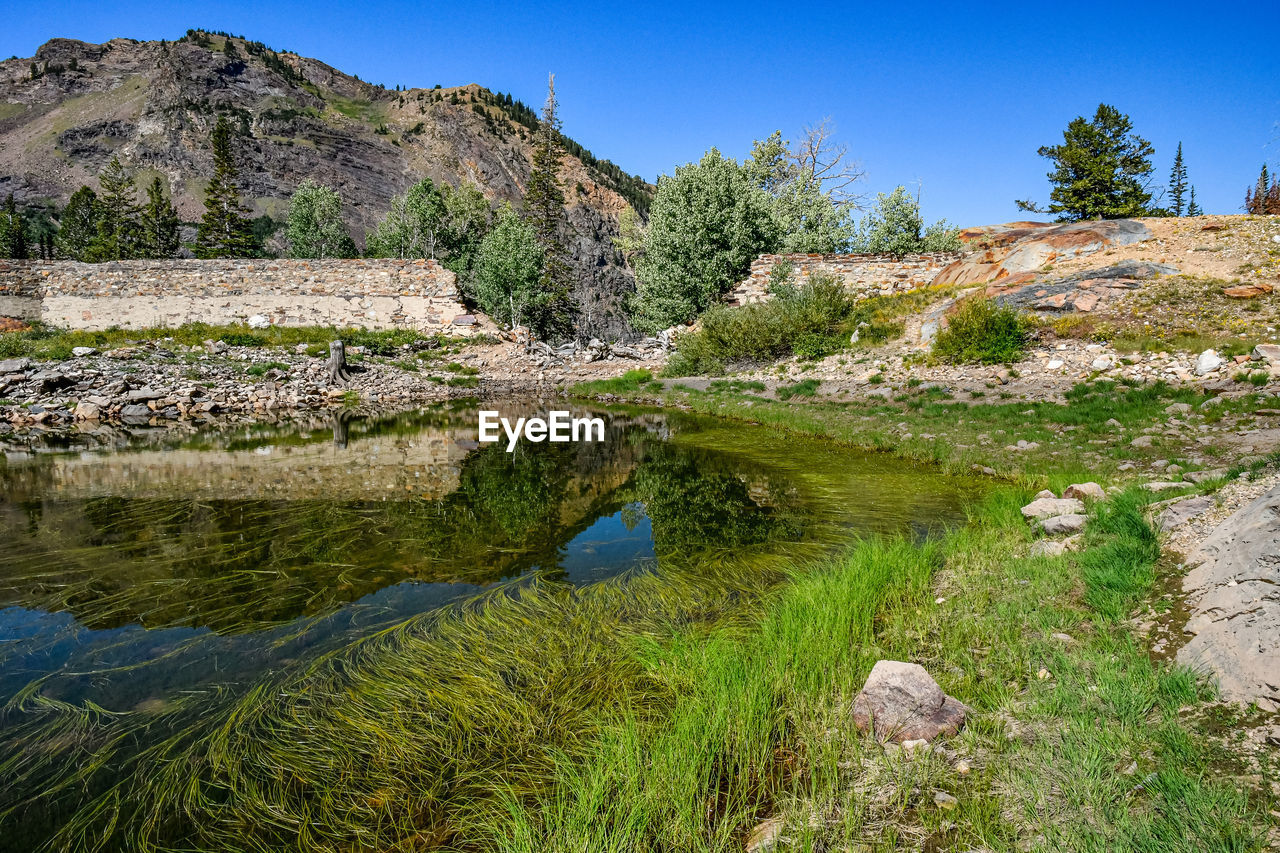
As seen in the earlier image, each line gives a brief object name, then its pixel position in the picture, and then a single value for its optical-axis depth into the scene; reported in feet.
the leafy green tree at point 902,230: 100.81
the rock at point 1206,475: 22.42
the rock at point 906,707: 10.11
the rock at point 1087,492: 21.63
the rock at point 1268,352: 38.91
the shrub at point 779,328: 70.79
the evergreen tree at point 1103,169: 102.89
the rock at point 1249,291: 49.42
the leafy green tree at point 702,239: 96.63
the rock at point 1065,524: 19.07
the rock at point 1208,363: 40.40
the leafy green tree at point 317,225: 169.41
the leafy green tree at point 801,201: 105.40
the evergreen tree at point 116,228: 188.14
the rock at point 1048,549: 17.54
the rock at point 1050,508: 20.87
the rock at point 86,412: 53.78
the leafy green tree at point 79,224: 227.40
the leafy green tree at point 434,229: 157.79
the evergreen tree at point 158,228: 198.08
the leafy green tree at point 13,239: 214.90
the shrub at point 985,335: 52.90
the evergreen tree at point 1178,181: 204.85
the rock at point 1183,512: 16.34
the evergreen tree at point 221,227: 161.58
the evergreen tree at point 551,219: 152.05
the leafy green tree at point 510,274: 112.98
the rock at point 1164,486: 20.81
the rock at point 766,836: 7.98
